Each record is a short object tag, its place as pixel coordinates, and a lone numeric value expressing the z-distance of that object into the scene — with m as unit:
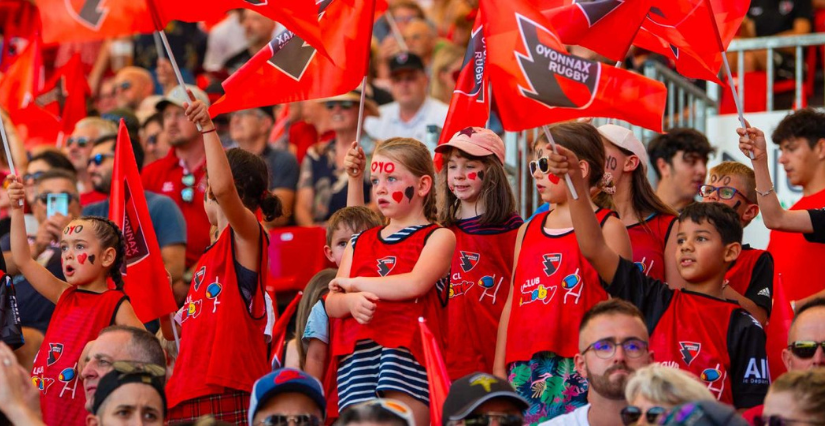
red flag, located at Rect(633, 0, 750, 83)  15.37
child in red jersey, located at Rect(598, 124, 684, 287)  14.28
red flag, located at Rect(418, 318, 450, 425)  12.17
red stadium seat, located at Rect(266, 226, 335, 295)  19.36
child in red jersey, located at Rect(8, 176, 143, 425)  14.32
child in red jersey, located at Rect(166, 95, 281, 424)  13.85
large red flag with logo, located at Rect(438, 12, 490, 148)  16.31
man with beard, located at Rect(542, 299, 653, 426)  11.90
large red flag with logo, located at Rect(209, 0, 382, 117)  15.15
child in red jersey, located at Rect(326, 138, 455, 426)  13.09
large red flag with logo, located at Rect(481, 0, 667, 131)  12.96
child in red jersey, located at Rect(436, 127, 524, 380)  14.39
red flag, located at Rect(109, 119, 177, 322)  15.39
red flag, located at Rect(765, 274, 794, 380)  13.44
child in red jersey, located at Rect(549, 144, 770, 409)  12.76
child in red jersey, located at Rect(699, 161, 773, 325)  14.13
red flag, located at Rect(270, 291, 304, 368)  16.17
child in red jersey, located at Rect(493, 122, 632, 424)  13.30
